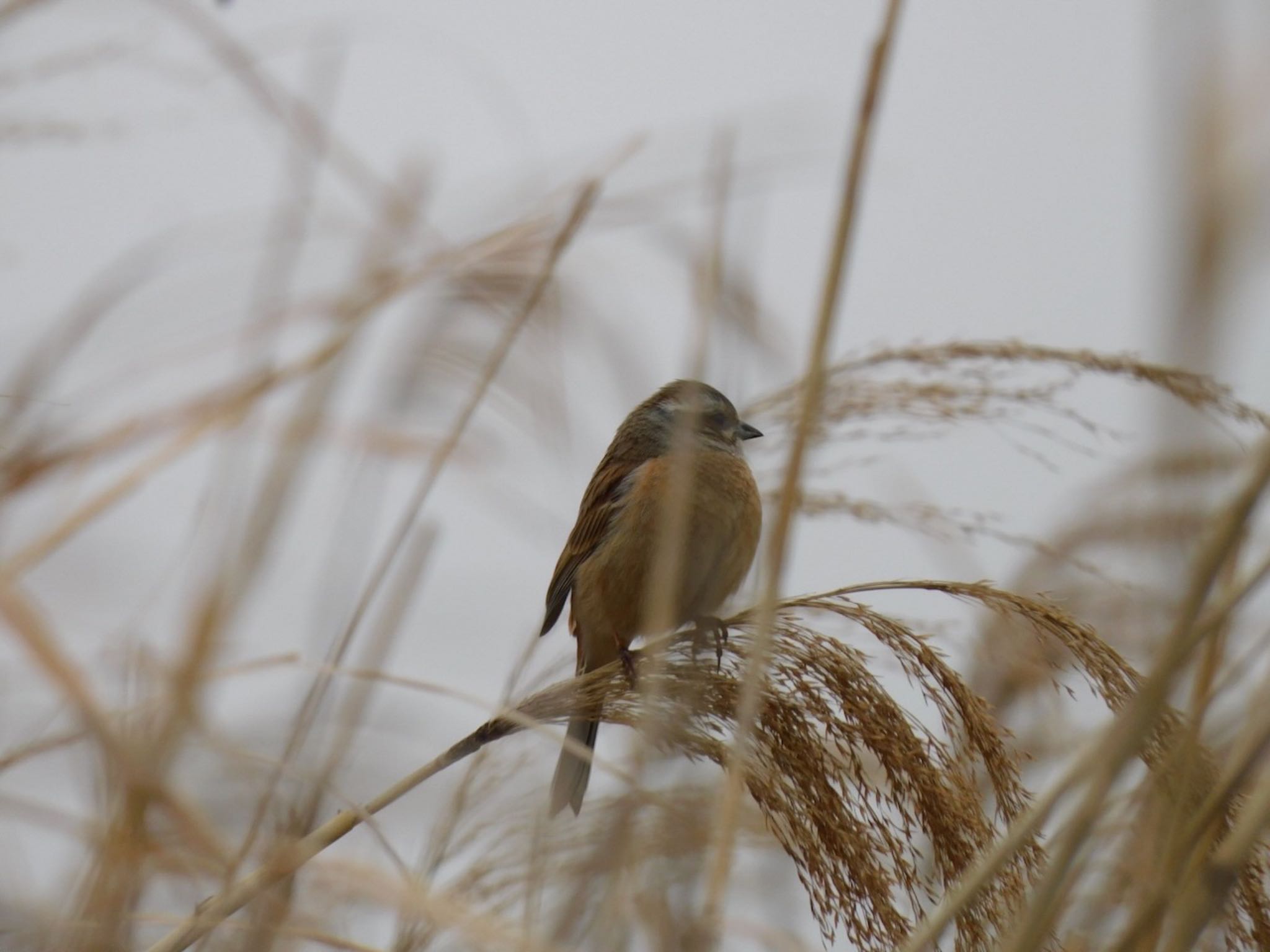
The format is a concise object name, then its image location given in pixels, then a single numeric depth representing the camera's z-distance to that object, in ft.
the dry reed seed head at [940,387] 15.15
